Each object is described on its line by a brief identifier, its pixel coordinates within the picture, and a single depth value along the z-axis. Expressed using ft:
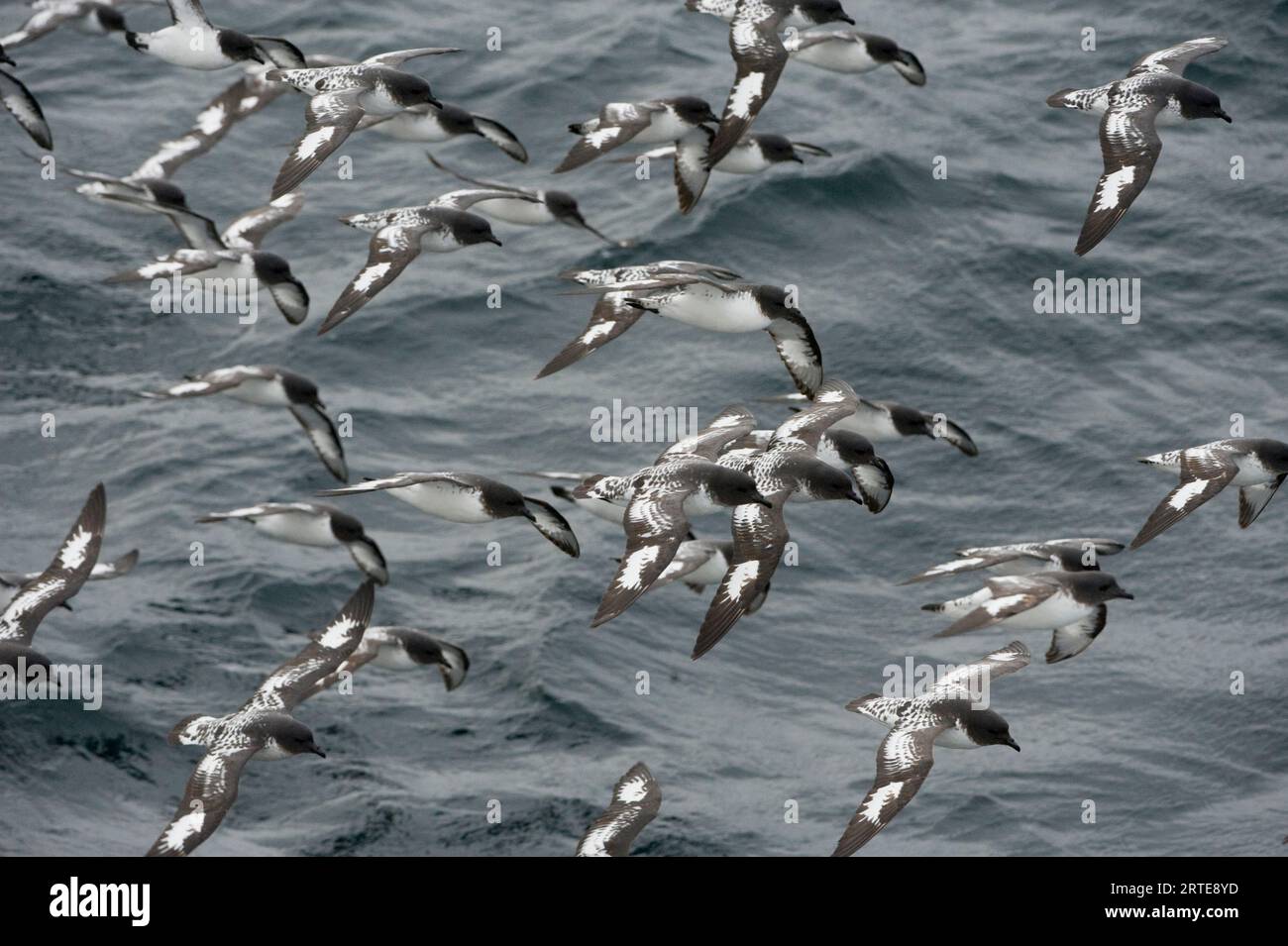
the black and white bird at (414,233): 56.39
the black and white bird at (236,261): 63.26
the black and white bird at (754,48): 54.85
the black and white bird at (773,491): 47.80
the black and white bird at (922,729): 47.50
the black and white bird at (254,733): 46.44
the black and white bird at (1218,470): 53.47
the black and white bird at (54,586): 53.06
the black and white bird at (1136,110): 55.62
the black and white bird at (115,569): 58.70
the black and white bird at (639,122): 60.75
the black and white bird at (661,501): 46.98
